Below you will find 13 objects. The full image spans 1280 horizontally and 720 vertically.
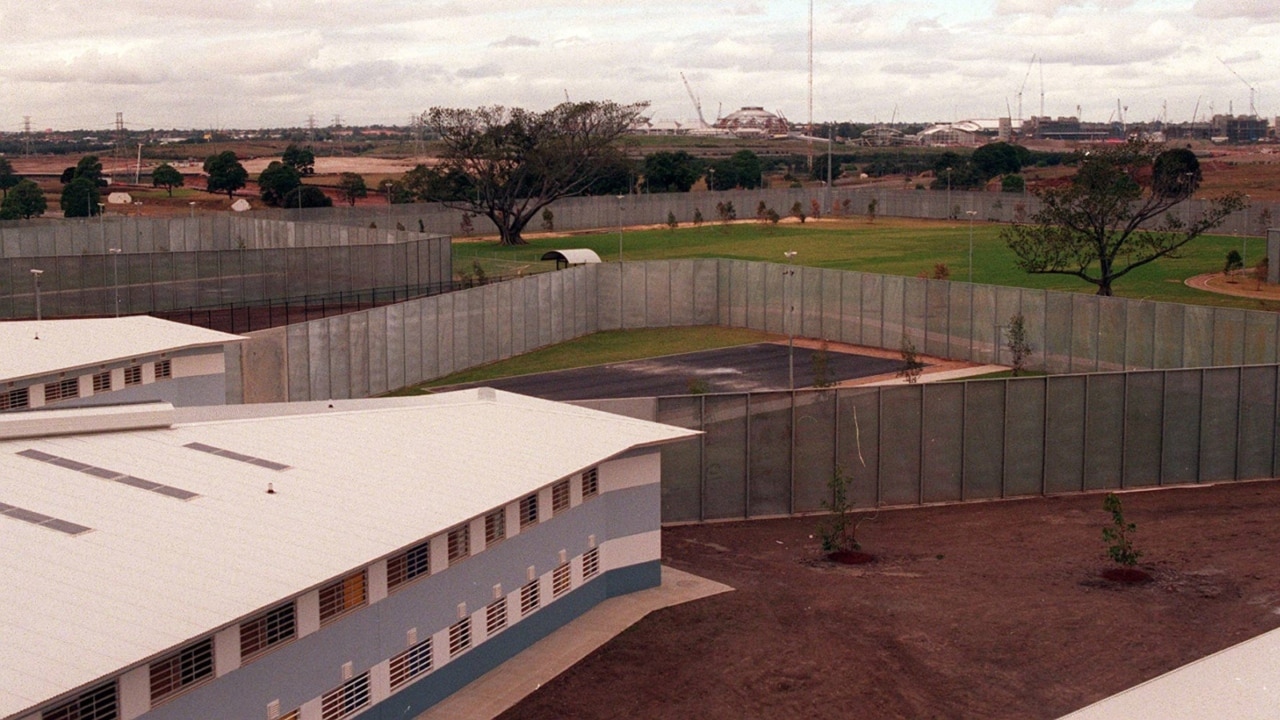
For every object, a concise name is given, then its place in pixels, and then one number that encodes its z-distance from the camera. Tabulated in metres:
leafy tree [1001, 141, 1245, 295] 67.54
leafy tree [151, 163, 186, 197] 196.00
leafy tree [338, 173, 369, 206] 177.01
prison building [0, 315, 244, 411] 37.44
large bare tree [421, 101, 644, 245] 118.12
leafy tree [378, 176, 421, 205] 140.16
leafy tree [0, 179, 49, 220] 140.88
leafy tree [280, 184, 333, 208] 158.25
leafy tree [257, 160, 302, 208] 172.48
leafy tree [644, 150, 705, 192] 185.12
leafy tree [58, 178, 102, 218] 150.25
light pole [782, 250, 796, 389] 66.29
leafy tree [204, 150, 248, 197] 184.38
